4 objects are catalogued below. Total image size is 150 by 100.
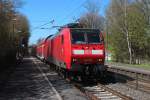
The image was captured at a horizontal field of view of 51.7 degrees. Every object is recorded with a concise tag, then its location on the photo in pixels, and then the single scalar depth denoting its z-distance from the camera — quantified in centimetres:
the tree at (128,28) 2272
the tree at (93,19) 3293
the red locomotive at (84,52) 831
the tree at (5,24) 1288
